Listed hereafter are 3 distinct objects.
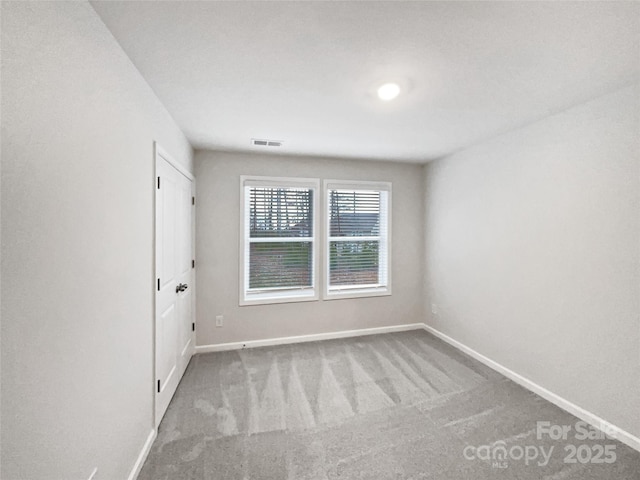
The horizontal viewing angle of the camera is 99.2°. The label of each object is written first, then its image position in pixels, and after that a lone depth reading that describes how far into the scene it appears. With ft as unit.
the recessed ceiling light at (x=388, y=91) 6.07
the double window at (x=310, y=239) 11.53
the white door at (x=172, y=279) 6.84
